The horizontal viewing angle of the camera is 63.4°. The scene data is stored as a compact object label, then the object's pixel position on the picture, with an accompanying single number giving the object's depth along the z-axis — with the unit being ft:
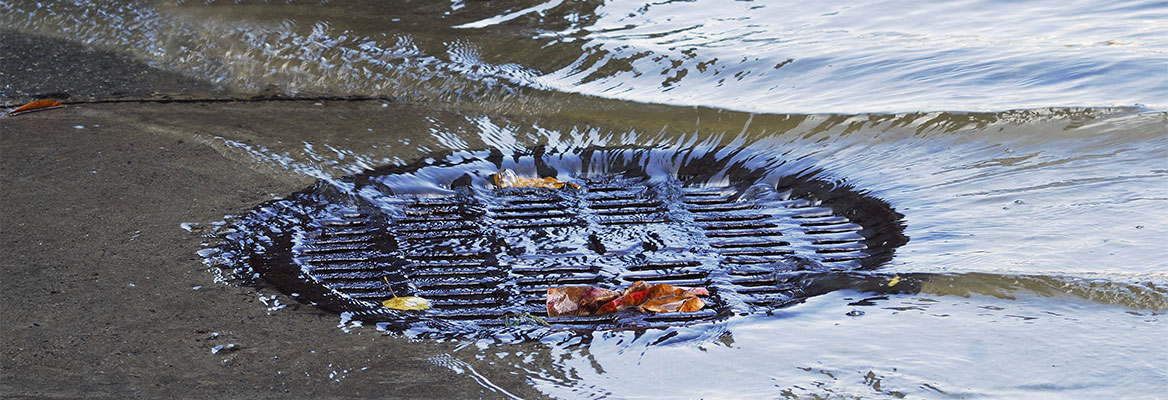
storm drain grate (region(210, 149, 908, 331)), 7.88
